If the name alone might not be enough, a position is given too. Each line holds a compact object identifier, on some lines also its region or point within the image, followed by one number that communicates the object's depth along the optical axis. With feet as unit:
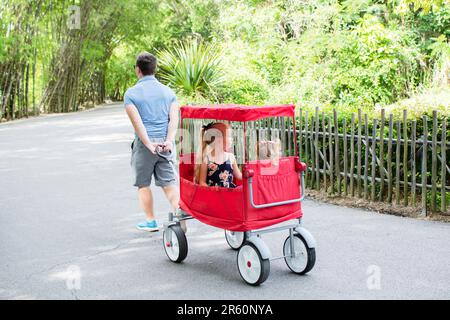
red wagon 17.62
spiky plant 46.21
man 21.85
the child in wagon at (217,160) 19.48
